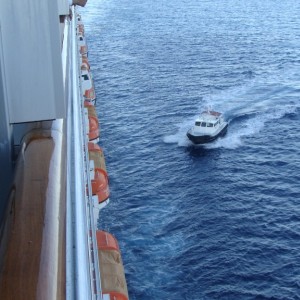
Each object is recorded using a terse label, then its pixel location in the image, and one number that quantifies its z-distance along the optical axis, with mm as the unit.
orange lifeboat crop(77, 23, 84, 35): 66412
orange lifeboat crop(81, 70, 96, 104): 33500
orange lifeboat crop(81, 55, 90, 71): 40869
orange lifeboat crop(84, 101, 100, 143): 18523
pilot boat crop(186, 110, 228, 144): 56281
